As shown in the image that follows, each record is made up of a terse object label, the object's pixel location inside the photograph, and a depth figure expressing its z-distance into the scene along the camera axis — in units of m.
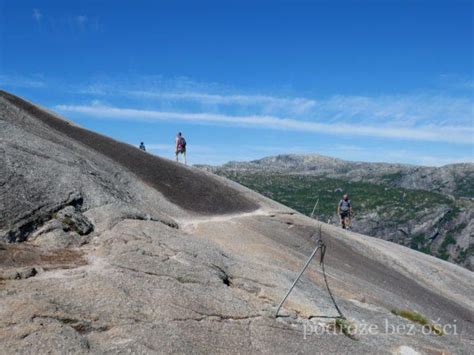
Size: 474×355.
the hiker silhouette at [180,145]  45.29
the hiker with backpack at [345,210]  43.75
